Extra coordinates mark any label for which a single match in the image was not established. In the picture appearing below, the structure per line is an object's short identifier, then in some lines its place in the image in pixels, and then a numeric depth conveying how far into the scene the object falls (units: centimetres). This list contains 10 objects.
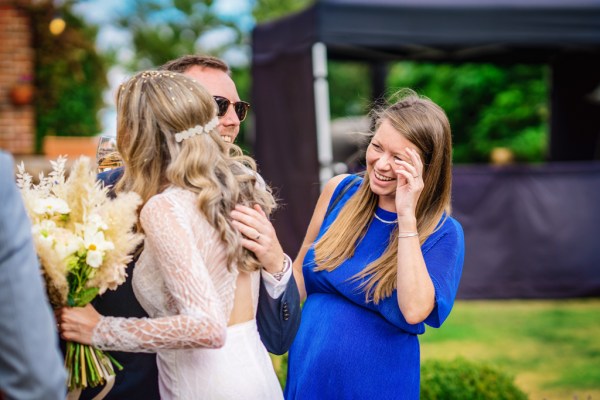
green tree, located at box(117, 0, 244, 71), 3056
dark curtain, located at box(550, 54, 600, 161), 1115
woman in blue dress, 266
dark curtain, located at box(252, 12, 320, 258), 805
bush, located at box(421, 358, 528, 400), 407
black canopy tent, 775
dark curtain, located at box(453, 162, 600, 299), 838
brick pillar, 1041
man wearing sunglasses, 226
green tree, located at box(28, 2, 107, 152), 1144
